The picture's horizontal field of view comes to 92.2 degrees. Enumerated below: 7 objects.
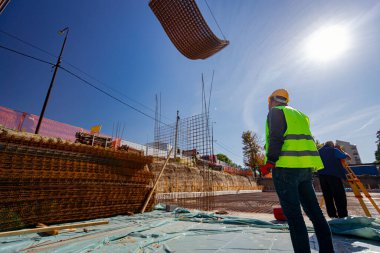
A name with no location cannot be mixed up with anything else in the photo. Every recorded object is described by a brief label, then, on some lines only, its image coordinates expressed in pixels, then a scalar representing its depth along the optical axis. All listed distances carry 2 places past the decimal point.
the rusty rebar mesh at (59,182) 3.50
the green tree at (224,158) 76.88
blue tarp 2.34
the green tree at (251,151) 36.93
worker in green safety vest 1.74
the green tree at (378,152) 40.06
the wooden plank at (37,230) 2.95
